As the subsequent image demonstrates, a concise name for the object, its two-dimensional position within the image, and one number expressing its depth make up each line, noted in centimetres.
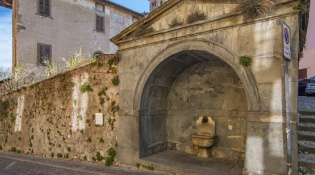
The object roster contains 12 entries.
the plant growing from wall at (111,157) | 593
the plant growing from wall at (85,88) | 651
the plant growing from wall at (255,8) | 381
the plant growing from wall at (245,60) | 399
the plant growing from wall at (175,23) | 495
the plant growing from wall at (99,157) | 615
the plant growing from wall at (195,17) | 461
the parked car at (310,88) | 1284
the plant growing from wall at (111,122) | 604
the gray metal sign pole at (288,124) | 344
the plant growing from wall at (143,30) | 543
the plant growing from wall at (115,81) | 598
